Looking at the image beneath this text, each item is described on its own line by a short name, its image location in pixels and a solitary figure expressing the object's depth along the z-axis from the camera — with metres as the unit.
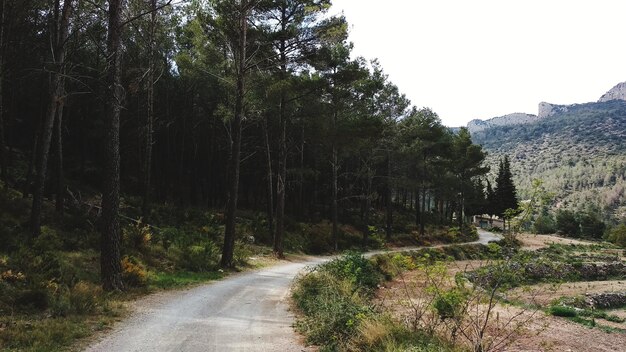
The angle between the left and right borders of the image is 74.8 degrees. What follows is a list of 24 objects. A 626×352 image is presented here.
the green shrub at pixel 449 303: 5.99
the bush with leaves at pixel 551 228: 77.40
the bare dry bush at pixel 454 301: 5.53
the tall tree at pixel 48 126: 12.99
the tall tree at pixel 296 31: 18.75
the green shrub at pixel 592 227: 74.88
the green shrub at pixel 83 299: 7.97
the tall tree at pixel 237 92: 15.88
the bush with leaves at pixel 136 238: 14.59
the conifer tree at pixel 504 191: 71.19
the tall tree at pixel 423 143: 35.72
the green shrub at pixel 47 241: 11.59
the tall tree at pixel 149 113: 18.97
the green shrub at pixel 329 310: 6.96
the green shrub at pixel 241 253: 17.69
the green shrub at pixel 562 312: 13.24
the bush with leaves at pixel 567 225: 75.69
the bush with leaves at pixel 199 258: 15.24
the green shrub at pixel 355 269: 12.42
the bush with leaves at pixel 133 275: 10.88
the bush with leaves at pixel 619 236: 61.39
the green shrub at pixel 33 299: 7.88
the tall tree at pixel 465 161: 51.59
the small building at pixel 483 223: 82.00
